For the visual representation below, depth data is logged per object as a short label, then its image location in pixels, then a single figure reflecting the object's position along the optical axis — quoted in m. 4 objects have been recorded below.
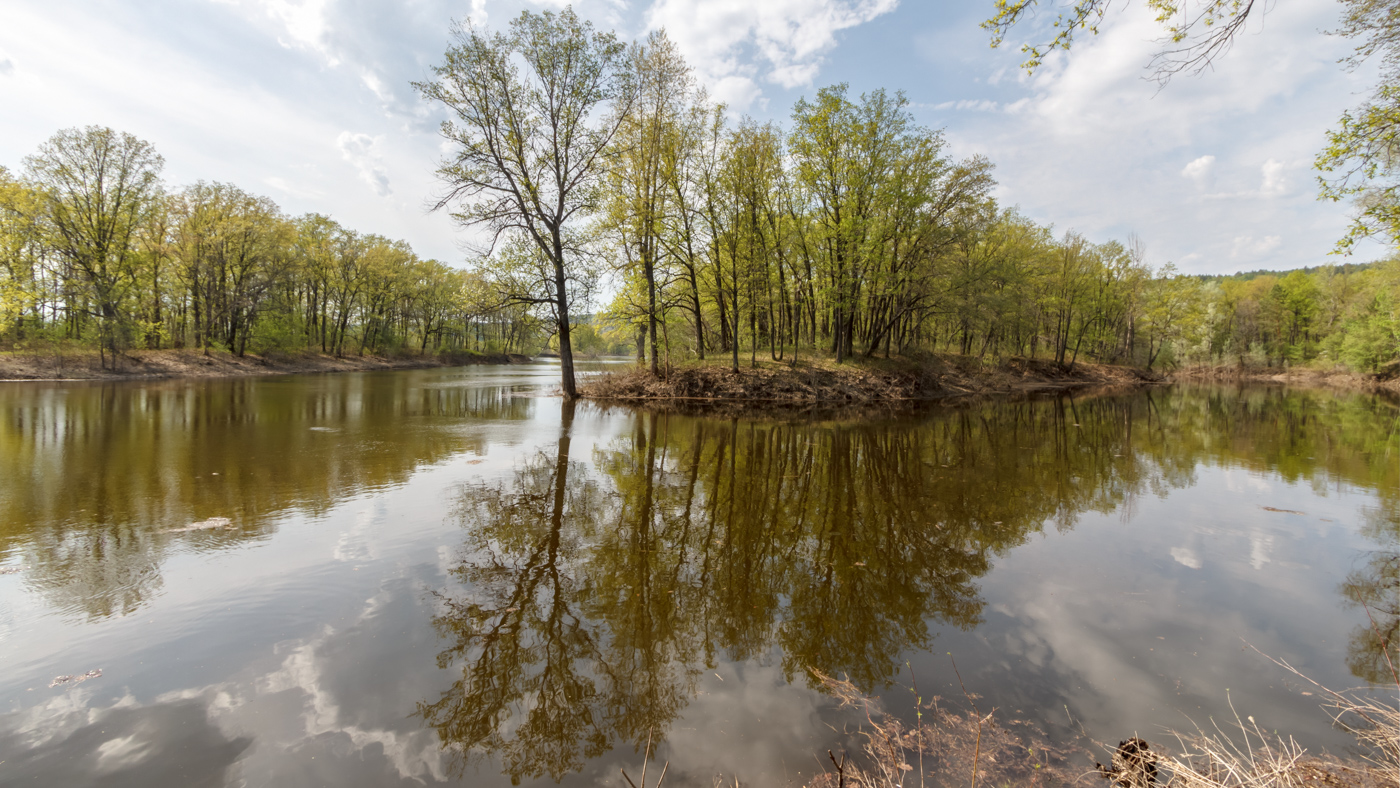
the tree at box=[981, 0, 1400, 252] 8.27
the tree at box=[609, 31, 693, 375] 22.69
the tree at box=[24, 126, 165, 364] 29.39
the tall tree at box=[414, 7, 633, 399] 19.59
